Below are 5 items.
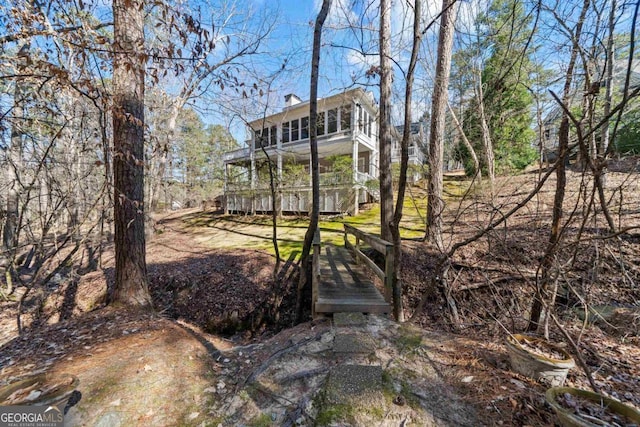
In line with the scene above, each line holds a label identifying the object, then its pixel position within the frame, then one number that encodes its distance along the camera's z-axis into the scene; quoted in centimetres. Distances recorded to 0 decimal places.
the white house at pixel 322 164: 1259
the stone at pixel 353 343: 261
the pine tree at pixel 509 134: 1140
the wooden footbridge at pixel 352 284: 356
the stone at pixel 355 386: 194
